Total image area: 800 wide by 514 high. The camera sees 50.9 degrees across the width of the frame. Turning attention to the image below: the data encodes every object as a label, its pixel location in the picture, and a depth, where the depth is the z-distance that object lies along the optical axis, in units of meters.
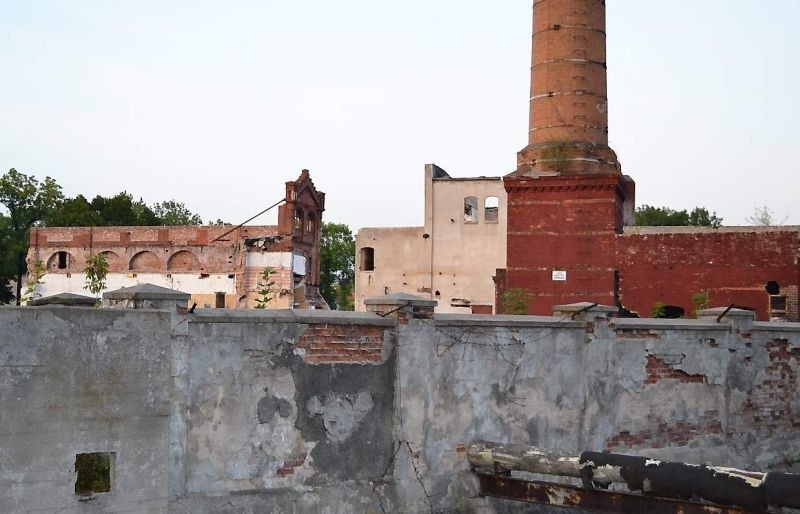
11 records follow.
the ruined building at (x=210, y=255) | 39.53
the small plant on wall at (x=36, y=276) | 11.98
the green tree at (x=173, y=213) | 73.00
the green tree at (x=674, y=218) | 64.19
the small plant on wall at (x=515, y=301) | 22.92
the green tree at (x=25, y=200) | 51.94
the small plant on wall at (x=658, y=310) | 22.67
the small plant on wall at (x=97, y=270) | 12.64
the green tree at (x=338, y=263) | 66.88
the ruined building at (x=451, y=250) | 37.91
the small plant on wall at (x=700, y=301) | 22.50
